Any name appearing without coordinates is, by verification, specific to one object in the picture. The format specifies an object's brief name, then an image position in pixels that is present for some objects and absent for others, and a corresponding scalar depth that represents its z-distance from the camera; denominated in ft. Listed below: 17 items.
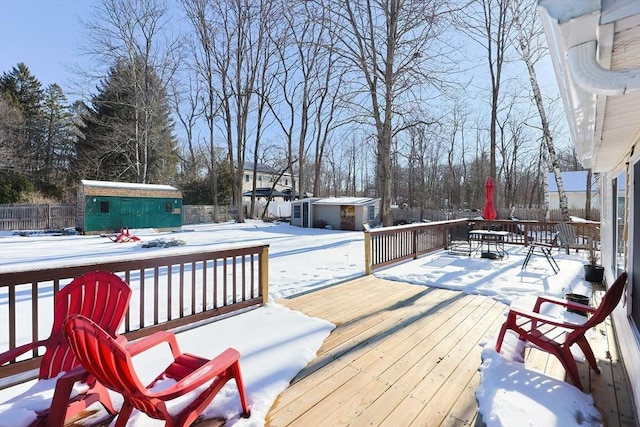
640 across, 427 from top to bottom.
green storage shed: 48.09
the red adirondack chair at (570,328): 7.66
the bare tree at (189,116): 72.36
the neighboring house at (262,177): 130.41
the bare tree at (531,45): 35.63
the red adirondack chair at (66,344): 5.47
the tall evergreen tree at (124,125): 62.69
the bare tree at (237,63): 63.41
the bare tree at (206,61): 63.93
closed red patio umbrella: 27.23
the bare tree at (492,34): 40.83
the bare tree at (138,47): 59.41
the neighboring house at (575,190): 78.28
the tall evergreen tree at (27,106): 63.98
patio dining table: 24.93
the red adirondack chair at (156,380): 4.83
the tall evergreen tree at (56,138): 66.90
